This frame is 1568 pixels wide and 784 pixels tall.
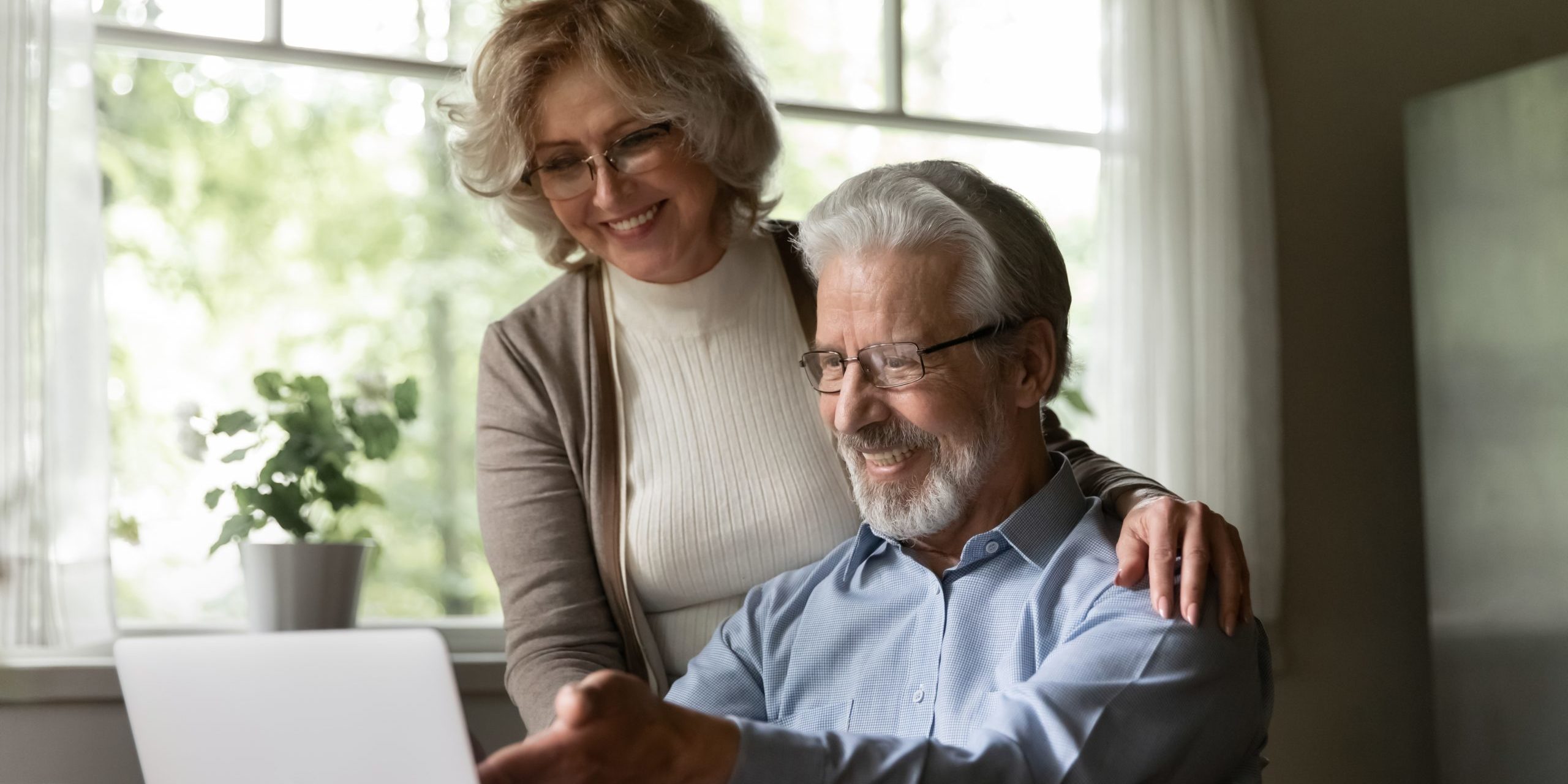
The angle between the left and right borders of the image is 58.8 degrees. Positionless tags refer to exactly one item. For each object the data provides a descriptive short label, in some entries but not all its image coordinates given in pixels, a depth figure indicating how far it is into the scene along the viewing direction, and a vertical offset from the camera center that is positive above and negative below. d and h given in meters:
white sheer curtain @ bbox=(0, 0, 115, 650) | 2.18 +0.16
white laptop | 0.90 -0.19
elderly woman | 1.81 +0.09
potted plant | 2.13 -0.08
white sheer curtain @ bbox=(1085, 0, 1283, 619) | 2.97 +0.31
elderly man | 1.31 -0.12
